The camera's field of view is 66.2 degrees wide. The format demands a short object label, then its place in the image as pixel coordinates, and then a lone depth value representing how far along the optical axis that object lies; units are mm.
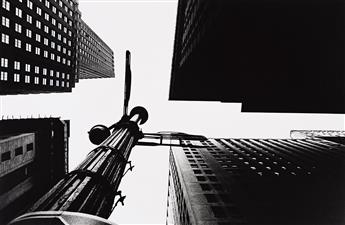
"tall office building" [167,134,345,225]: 33094
